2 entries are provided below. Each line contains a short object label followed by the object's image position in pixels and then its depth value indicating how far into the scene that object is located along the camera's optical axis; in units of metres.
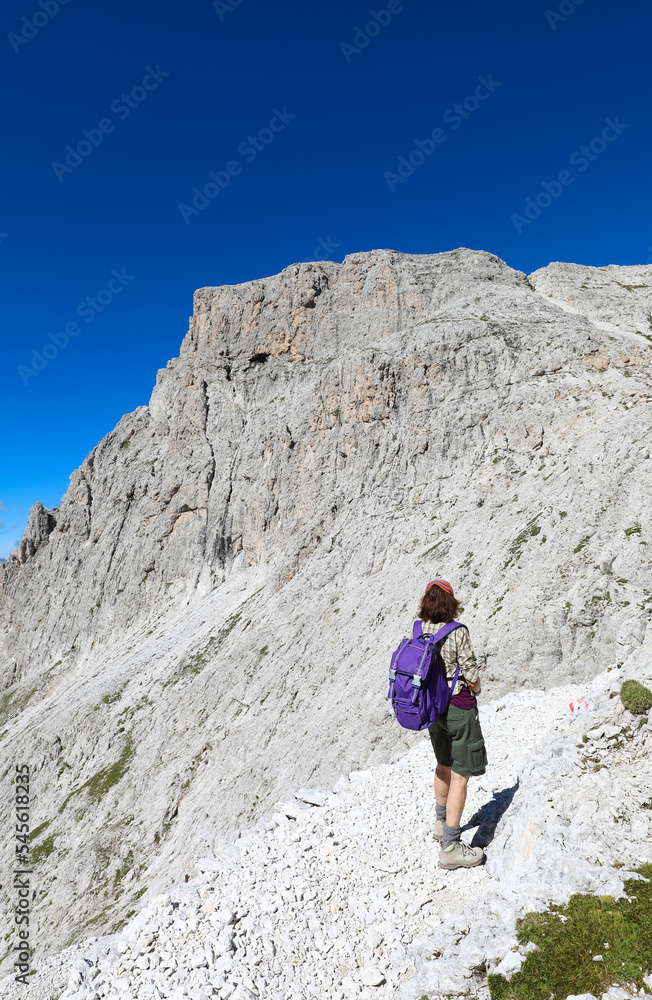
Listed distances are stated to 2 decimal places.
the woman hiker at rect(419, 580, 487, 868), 7.63
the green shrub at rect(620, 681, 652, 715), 7.80
